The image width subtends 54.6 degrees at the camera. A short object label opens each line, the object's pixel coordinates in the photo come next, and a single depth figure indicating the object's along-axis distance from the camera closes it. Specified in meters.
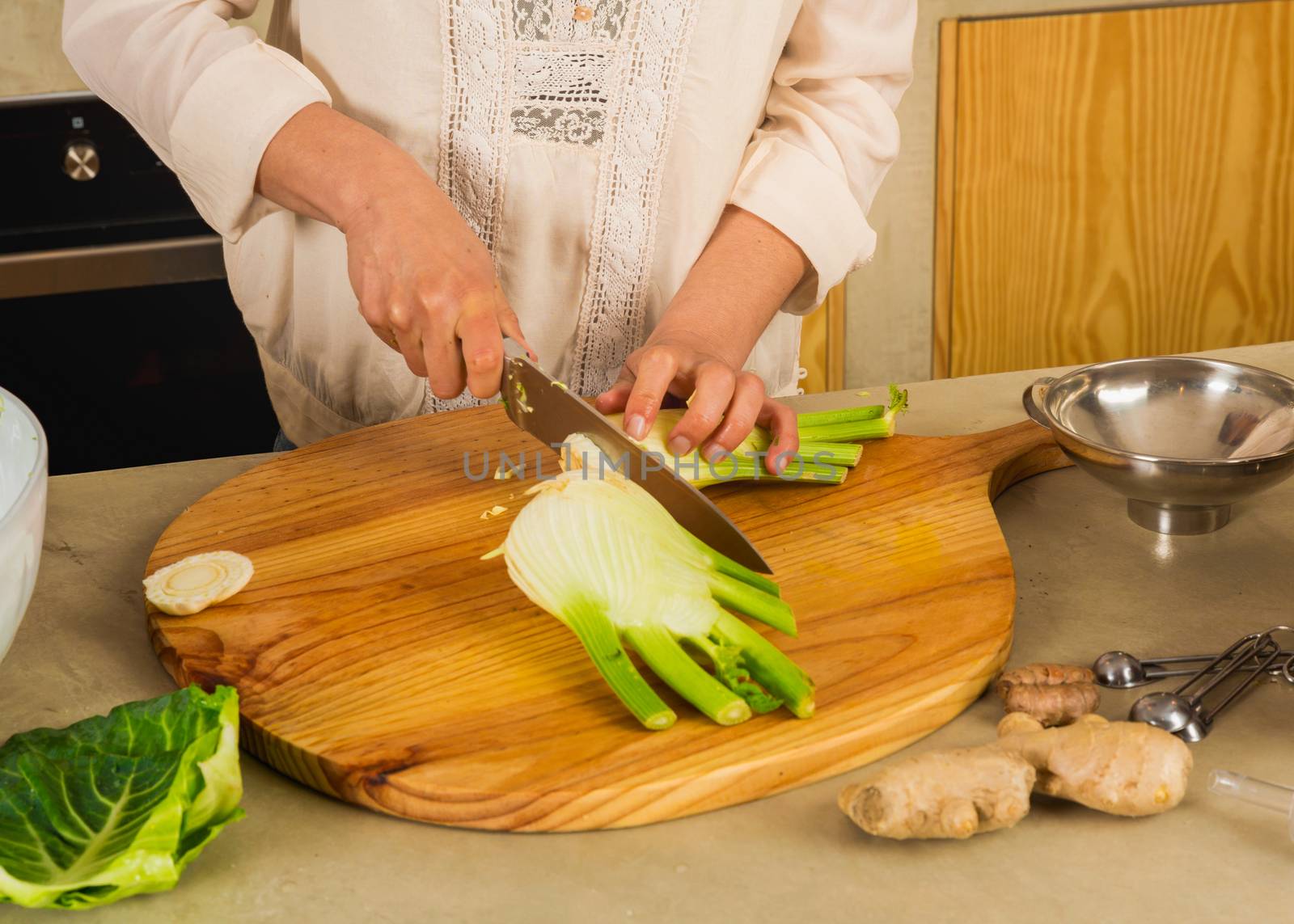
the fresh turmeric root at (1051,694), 0.94
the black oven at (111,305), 2.38
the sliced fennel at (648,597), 0.92
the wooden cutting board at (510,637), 0.88
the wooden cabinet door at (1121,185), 3.16
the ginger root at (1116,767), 0.82
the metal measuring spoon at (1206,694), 0.91
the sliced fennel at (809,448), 1.29
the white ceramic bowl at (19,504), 0.79
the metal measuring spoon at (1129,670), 0.98
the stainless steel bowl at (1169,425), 1.14
